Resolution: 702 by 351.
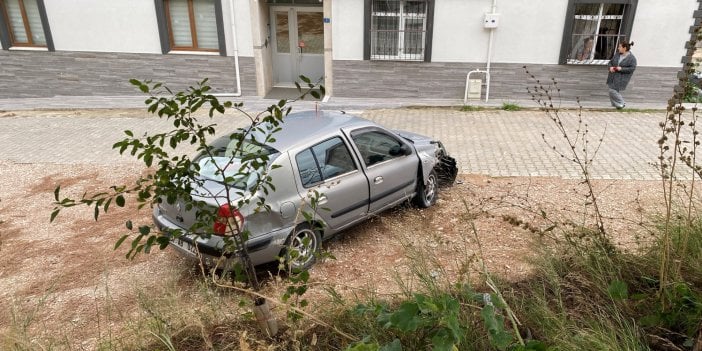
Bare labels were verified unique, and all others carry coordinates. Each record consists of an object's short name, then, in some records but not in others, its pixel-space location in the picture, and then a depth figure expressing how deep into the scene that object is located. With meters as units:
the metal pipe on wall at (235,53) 12.16
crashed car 4.35
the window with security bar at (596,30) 11.43
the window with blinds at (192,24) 12.56
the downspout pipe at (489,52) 11.61
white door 13.99
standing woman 10.99
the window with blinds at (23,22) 12.98
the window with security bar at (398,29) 11.97
